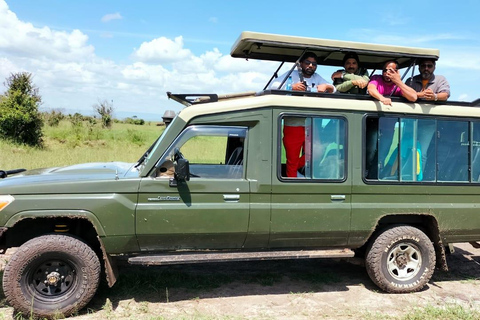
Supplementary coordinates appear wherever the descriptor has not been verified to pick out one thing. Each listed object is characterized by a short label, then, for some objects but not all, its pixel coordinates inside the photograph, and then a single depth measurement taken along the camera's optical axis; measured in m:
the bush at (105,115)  36.63
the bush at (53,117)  29.66
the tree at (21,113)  19.83
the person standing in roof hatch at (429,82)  4.92
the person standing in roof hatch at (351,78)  4.91
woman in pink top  4.64
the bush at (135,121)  53.08
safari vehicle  3.95
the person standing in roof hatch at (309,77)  4.93
